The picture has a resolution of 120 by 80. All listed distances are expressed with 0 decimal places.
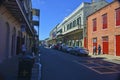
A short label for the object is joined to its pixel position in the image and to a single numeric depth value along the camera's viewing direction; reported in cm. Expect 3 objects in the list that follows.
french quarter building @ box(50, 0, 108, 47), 1927
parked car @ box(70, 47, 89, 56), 1295
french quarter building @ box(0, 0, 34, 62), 666
